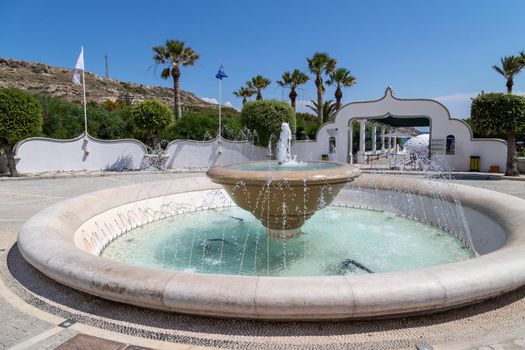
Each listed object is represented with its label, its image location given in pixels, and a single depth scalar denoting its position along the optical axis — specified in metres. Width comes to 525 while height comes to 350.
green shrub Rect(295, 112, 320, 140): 33.50
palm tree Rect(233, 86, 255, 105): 47.51
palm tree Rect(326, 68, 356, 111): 38.31
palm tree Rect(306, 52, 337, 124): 35.78
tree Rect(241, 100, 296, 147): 24.69
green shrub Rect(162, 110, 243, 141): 28.44
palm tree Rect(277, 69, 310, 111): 37.84
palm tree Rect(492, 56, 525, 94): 29.78
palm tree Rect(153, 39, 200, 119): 30.02
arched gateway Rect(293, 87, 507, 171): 21.34
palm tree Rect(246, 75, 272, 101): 42.34
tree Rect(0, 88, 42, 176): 17.02
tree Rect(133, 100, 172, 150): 23.23
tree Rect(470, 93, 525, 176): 18.05
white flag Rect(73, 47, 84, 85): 21.02
